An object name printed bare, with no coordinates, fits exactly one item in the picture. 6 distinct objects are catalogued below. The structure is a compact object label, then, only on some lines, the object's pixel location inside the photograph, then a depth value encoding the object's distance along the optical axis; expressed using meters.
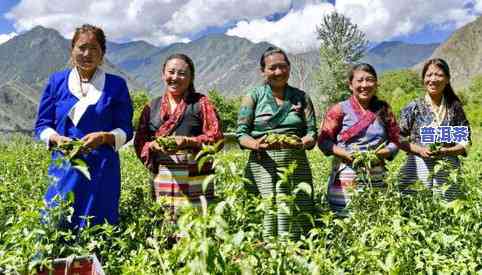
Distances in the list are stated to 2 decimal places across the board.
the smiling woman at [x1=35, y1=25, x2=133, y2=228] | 2.88
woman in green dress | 3.26
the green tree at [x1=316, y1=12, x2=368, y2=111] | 33.09
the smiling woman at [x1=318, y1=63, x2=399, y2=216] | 3.32
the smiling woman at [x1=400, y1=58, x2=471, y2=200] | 3.39
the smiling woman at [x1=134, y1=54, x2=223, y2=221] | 3.16
